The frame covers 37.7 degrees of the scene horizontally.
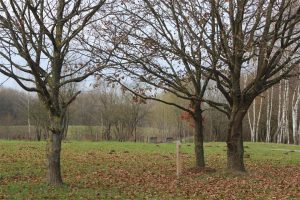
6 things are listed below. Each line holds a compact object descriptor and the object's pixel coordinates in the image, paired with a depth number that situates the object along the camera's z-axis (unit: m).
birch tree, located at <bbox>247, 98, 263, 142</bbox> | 53.50
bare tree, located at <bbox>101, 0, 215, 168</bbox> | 15.00
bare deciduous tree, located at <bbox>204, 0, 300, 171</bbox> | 12.74
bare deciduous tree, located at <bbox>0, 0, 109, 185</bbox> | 10.84
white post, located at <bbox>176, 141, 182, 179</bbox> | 14.03
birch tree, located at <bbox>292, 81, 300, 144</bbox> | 46.38
